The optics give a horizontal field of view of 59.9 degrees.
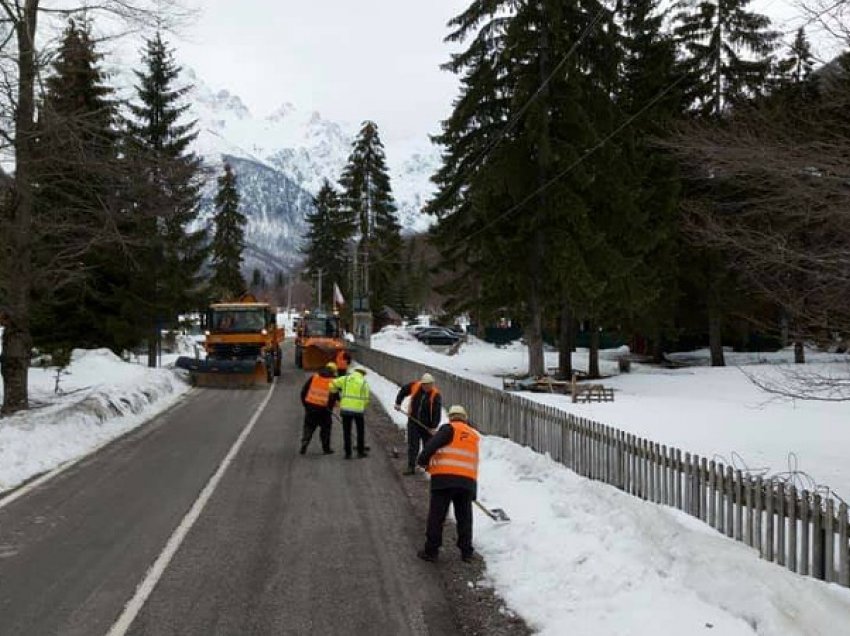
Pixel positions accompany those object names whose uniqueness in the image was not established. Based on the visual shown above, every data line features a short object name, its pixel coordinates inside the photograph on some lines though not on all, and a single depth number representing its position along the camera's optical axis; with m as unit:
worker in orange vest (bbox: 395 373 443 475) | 11.59
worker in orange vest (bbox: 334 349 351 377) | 23.15
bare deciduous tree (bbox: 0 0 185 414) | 14.48
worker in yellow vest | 13.03
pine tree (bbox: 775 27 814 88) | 10.26
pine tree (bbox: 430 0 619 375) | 23.59
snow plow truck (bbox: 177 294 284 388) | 26.31
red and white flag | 50.17
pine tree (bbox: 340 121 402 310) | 61.28
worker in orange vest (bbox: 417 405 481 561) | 7.41
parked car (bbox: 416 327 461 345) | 63.78
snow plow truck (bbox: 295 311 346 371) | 32.84
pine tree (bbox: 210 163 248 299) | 67.06
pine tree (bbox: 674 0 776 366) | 30.86
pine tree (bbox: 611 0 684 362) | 28.77
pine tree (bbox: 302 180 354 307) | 81.98
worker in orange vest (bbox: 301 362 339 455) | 13.36
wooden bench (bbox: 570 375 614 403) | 23.20
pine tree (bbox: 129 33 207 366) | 27.20
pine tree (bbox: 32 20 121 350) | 14.71
